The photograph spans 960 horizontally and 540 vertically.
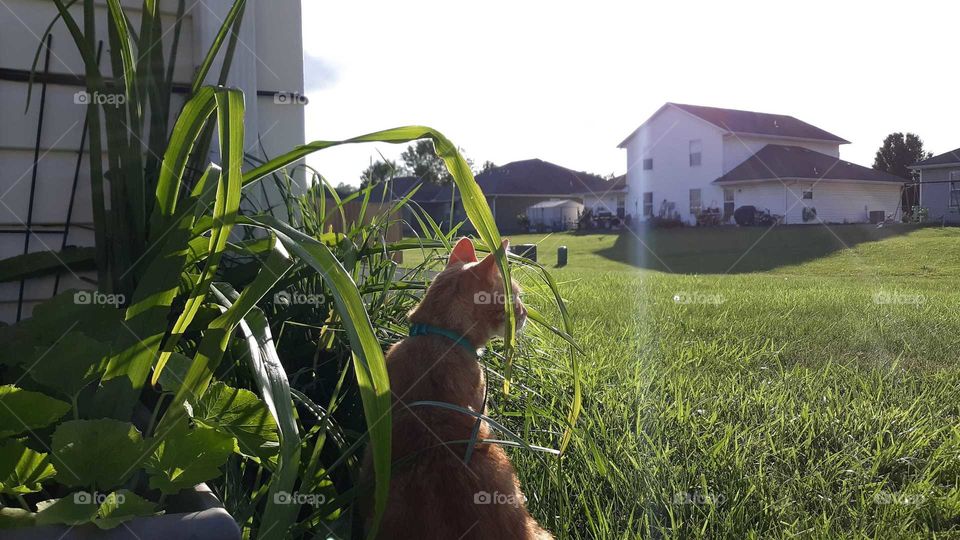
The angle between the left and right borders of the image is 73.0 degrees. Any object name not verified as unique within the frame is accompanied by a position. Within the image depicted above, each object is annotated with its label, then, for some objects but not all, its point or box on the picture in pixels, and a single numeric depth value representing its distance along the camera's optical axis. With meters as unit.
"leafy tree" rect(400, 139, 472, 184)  44.91
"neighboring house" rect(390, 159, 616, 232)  43.44
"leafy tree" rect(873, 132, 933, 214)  45.75
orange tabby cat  1.53
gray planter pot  0.97
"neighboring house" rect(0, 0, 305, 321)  2.51
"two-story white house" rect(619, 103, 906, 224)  32.34
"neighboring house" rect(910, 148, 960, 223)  29.47
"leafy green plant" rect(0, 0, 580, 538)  1.08
